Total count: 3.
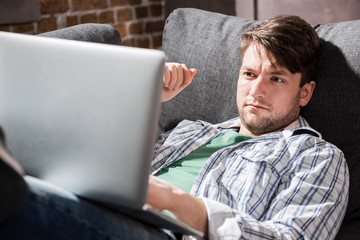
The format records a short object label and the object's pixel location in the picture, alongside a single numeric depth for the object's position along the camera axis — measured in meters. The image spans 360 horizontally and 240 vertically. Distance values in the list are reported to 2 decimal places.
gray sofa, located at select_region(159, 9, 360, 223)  1.40
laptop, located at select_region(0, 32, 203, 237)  0.77
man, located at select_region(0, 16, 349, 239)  0.87
